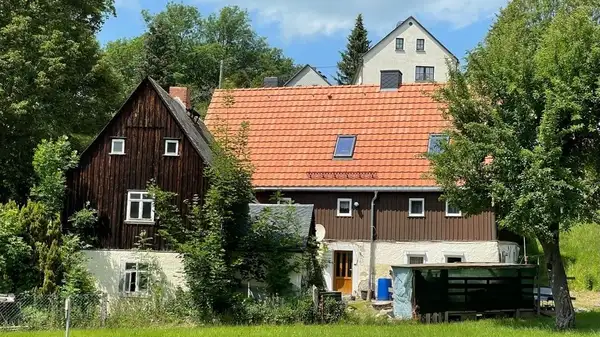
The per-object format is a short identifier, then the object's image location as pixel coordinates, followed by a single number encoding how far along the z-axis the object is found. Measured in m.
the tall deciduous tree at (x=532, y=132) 18.56
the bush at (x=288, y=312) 20.81
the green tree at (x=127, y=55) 65.00
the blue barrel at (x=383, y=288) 26.62
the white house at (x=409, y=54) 60.19
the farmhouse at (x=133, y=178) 24.56
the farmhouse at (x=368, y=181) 28.27
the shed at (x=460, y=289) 21.97
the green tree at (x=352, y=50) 75.75
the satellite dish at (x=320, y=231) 29.05
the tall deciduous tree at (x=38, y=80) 30.48
